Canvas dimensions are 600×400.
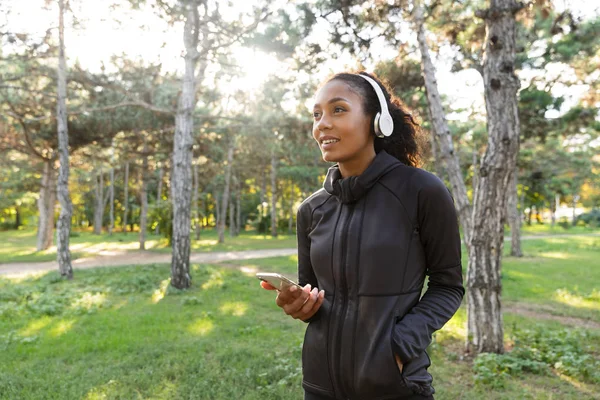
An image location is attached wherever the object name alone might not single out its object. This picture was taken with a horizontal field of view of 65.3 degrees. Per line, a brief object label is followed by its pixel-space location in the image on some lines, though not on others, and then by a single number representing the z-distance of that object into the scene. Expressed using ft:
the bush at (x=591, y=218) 165.68
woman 5.63
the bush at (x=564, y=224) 157.58
